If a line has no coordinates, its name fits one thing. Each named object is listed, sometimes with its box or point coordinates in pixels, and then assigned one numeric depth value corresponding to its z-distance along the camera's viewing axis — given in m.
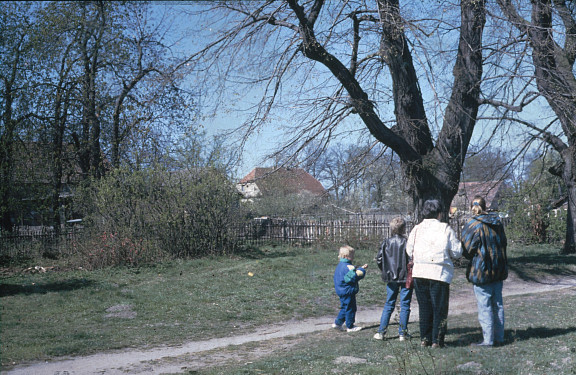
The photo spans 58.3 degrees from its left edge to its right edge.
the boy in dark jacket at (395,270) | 6.91
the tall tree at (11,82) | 19.70
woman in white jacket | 5.91
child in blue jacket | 7.68
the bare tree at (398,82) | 10.88
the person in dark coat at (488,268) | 5.97
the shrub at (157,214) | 16.17
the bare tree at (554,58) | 12.29
